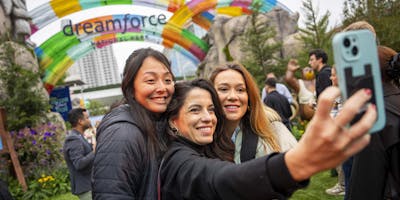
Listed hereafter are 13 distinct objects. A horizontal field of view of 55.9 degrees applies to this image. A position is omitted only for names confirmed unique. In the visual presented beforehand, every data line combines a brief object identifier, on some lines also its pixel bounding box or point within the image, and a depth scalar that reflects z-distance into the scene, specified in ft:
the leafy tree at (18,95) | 28.17
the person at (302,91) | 19.71
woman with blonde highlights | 7.32
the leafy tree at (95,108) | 124.67
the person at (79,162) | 12.26
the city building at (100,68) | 305.94
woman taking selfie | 2.49
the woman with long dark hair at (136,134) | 4.78
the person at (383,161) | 5.25
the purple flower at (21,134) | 26.96
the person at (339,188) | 15.40
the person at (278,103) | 17.15
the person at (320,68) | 13.12
